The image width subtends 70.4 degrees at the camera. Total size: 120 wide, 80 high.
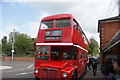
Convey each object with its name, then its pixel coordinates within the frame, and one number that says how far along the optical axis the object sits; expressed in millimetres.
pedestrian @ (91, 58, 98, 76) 8099
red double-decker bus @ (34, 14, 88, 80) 4466
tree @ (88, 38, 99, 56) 37520
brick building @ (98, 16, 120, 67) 10914
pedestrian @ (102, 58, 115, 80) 3739
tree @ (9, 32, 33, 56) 25817
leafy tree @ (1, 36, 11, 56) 29128
